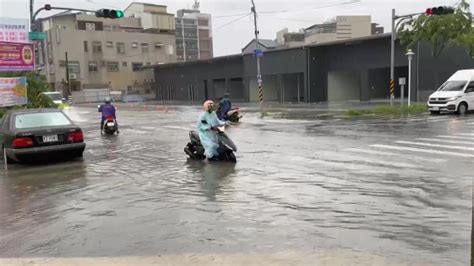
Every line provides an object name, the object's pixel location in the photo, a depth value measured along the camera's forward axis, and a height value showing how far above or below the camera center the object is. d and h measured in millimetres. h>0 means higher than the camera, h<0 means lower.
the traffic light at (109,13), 22672 +3483
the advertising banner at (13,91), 18219 +119
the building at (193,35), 110188 +11922
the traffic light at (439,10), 25484 +3542
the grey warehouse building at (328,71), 38938 +1216
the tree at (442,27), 33125 +3536
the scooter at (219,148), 11539 -1405
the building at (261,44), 75625 +6487
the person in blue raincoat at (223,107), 22575 -853
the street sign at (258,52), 35044 +2386
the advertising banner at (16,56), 17812 +1359
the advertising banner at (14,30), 18047 +2332
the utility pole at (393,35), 28780 +2677
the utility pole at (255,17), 37250 +5059
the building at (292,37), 82312 +7857
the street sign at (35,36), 20875 +2399
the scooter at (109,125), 20484 -1340
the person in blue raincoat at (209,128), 11578 -901
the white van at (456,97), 25625 -814
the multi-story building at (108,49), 82475 +7309
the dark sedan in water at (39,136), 11617 -975
